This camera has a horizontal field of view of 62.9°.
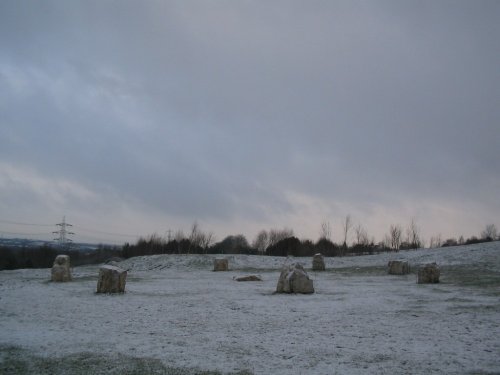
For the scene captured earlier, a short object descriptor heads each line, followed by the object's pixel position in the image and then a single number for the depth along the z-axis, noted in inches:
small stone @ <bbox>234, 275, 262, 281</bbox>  1004.6
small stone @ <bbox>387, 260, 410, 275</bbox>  1138.0
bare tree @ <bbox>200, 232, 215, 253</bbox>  3157.5
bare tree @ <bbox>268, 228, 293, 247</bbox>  3987.9
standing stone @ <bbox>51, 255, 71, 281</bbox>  944.9
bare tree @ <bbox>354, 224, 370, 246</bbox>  3100.4
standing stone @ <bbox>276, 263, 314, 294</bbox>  706.2
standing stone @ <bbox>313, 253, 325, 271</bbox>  1341.0
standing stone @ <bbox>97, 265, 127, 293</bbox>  702.5
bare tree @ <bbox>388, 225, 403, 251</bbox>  2965.3
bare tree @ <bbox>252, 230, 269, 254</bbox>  4001.0
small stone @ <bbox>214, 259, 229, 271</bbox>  1393.3
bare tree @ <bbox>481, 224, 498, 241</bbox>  3412.9
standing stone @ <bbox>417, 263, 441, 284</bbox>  852.0
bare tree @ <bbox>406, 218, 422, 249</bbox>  2950.8
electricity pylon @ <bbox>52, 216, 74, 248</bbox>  2988.9
